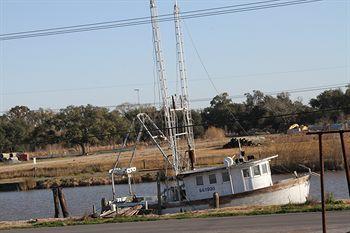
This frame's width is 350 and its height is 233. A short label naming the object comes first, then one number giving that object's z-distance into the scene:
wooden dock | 72.50
